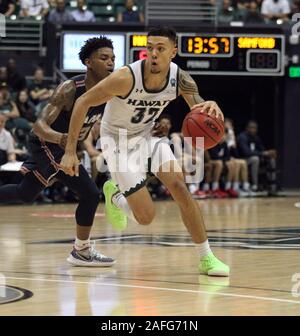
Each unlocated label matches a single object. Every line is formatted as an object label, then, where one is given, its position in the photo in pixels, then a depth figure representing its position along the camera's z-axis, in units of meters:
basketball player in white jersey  7.36
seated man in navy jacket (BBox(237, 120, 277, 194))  18.94
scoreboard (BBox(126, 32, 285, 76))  18.06
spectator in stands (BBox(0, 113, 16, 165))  15.33
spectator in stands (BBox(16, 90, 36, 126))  16.88
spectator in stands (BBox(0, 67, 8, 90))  17.48
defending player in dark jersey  7.94
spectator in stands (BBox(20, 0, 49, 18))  18.95
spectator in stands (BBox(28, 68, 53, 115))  17.20
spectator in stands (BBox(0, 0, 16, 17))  18.89
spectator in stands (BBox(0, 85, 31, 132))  16.55
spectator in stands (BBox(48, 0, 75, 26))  18.52
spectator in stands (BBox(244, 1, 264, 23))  19.09
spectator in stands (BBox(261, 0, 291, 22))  19.56
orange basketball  7.36
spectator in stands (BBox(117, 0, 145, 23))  18.75
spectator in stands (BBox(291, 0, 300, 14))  19.86
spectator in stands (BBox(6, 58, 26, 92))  17.75
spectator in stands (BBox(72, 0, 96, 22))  18.82
